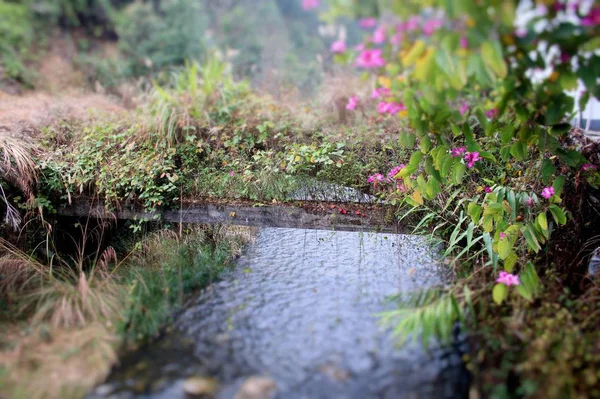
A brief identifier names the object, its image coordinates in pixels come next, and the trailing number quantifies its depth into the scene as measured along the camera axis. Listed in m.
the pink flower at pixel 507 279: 2.35
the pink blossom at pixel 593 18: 1.70
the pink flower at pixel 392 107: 2.28
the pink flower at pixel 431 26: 1.87
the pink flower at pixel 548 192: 2.67
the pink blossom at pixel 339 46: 2.05
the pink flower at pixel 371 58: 2.04
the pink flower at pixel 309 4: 1.99
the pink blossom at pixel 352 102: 2.62
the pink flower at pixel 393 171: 3.44
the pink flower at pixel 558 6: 1.75
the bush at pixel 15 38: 7.46
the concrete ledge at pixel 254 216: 3.71
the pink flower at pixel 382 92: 2.35
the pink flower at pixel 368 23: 1.97
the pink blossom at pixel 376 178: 3.67
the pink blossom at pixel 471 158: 2.96
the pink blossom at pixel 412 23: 1.89
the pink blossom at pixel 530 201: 2.75
